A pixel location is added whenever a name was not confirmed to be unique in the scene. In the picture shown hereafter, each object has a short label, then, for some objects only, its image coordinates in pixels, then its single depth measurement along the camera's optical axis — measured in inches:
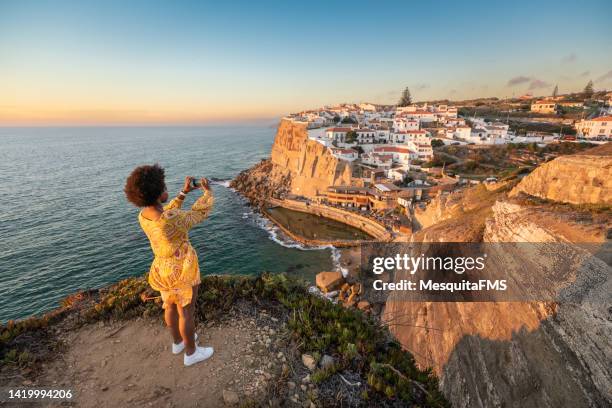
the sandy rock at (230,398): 124.9
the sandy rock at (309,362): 143.1
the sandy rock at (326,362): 142.2
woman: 120.3
